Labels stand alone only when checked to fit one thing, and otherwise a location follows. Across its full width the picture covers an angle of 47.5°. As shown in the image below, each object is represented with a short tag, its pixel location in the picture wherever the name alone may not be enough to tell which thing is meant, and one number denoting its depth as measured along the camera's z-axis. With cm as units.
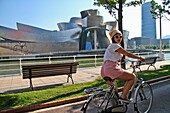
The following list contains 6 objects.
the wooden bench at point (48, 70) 718
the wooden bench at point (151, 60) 1171
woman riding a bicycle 391
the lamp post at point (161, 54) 1957
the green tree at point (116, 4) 1118
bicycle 389
